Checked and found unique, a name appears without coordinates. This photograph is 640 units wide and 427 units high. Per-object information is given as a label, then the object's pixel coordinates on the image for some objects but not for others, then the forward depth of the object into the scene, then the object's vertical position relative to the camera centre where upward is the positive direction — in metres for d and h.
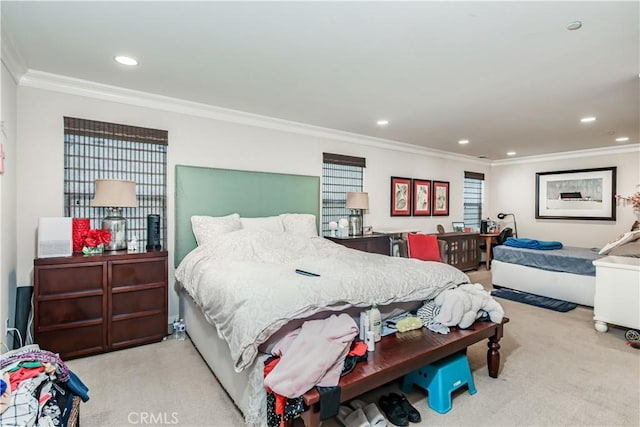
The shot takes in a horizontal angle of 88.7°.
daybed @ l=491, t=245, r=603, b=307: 4.34 -0.85
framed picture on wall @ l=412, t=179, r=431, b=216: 6.14 +0.28
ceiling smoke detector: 2.02 +1.17
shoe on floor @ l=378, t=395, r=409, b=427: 1.96 -1.23
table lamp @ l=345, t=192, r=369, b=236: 4.78 +0.07
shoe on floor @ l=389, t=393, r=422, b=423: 2.00 -1.23
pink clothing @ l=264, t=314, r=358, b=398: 1.60 -0.76
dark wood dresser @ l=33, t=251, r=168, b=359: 2.66 -0.81
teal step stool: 2.12 -1.13
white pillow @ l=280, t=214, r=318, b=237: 3.87 -0.16
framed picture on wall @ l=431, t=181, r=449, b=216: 6.48 +0.26
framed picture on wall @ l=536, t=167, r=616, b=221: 6.03 +0.37
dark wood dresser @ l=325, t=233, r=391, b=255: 4.48 -0.45
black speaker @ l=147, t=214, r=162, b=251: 3.31 -0.23
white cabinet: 3.28 -0.83
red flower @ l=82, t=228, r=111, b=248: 2.92 -0.26
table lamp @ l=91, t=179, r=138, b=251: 2.95 +0.06
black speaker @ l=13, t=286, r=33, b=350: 2.73 -0.86
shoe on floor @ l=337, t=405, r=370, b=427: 1.86 -1.21
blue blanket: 5.01 -0.49
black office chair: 6.67 -0.45
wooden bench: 1.69 -0.89
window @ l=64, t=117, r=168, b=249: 3.10 +0.44
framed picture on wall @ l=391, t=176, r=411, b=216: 5.78 +0.28
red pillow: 5.10 -0.55
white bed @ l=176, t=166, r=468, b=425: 1.83 -0.48
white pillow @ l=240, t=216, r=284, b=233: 3.68 -0.15
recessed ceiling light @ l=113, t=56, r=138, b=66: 2.54 +1.18
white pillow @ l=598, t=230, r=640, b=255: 3.94 -0.32
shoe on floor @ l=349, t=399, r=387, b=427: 1.88 -1.21
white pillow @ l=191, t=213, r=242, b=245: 3.33 -0.17
